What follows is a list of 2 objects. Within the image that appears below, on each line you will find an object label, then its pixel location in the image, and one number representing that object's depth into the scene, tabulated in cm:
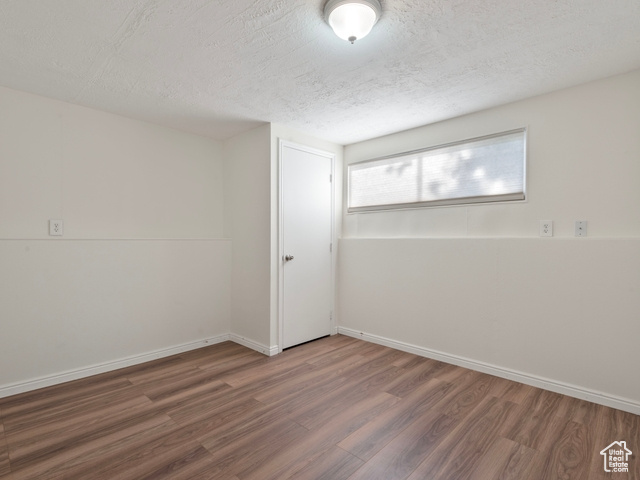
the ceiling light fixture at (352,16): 165
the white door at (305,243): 358
